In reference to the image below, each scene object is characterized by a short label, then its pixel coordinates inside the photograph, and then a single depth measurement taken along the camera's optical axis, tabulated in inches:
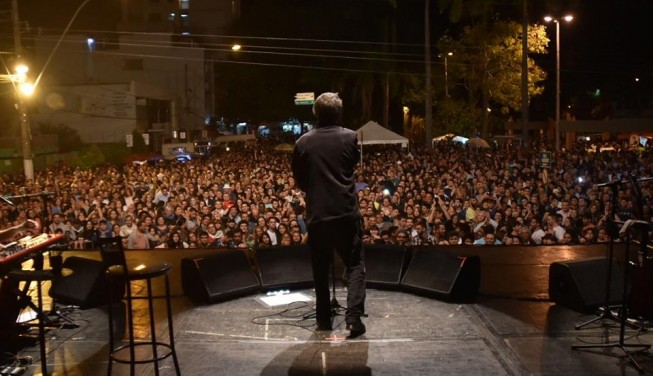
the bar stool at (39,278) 147.9
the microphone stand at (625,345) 164.2
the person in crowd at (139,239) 425.4
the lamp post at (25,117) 702.5
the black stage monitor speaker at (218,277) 226.1
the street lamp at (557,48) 1021.2
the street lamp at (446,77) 1223.9
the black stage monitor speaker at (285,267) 241.6
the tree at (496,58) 1130.7
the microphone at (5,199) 194.5
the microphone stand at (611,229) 176.9
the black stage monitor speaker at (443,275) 222.8
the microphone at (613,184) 181.9
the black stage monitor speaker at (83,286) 222.8
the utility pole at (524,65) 912.9
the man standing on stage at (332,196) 180.5
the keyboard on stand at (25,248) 187.9
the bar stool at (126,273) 149.7
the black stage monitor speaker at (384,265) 241.4
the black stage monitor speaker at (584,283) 208.2
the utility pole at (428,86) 1098.1
